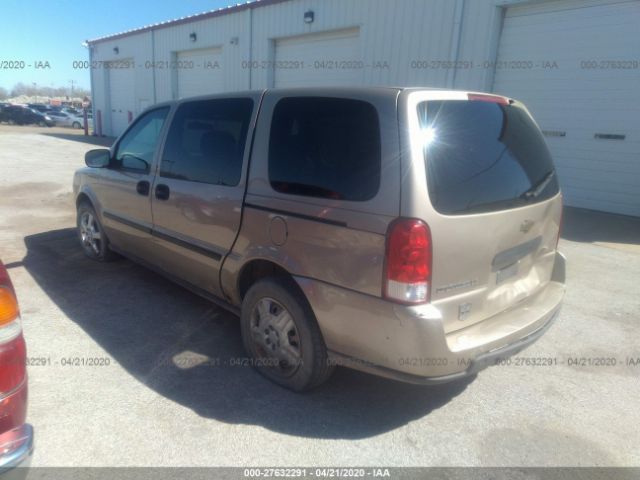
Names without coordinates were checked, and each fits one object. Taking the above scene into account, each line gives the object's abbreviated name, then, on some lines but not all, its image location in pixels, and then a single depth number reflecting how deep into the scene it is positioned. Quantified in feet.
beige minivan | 7.55
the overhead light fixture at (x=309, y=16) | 41.78
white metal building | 27.27
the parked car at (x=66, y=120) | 114.93
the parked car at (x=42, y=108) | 119.03
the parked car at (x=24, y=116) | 112.57
